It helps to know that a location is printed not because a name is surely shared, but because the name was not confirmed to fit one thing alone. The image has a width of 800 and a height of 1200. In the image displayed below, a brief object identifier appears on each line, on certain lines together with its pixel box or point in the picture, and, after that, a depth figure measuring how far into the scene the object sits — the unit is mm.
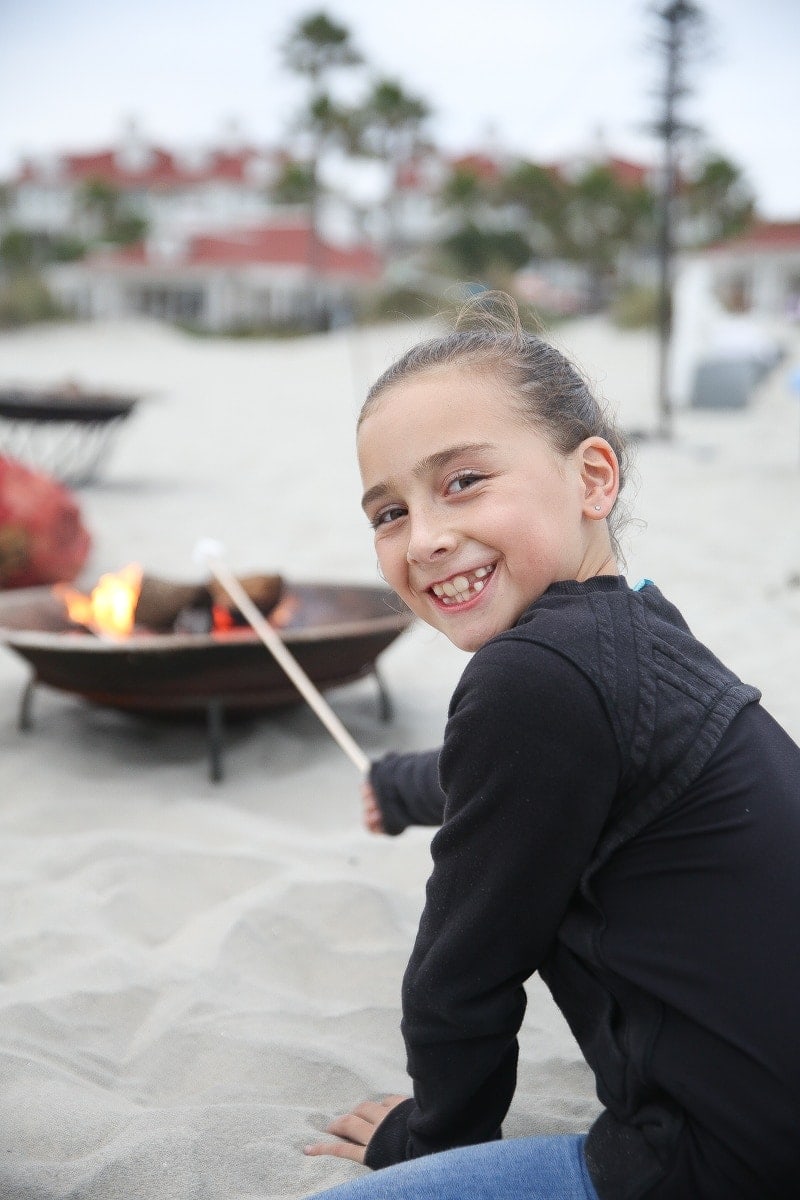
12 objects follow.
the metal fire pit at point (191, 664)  3270
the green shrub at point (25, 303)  32344
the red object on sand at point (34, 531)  5148
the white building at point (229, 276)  43594
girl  1293
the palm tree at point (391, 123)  42438
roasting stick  3070
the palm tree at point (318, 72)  40656
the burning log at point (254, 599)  3629
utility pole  10781
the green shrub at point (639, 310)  26641
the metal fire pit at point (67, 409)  7465
